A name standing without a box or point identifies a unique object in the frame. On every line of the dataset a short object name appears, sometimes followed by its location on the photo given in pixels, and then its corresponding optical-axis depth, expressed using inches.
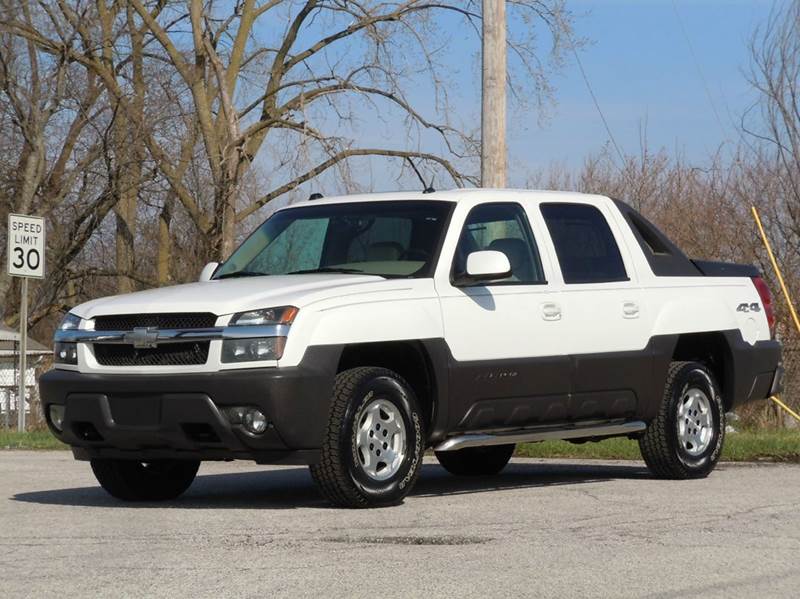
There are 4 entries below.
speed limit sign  858.8
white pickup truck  367.6
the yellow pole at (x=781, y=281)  657.5
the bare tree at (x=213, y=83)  1051.3
